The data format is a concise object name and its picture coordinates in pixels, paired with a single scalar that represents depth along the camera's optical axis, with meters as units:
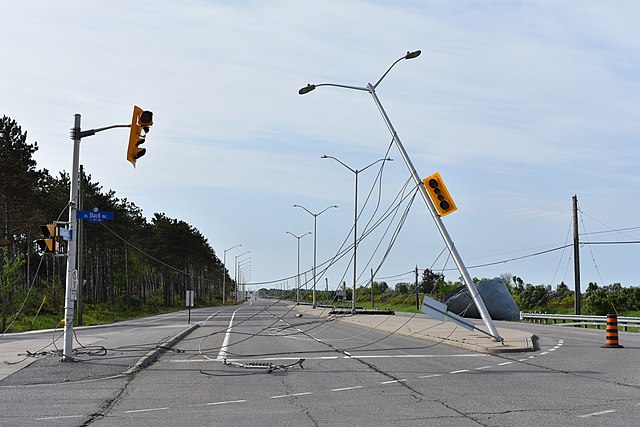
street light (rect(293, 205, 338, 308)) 74.19
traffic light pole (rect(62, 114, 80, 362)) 16.88
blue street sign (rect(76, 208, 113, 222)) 17.89
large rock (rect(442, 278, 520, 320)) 50.34
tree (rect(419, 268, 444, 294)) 110.79
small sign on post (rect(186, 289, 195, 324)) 40.89
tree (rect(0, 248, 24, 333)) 35.03
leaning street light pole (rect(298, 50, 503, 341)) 21.75
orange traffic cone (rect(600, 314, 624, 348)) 21.63
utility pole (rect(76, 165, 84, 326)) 37.11
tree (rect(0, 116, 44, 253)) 48.53
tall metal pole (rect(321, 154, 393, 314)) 48.44
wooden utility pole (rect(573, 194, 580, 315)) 47.38
